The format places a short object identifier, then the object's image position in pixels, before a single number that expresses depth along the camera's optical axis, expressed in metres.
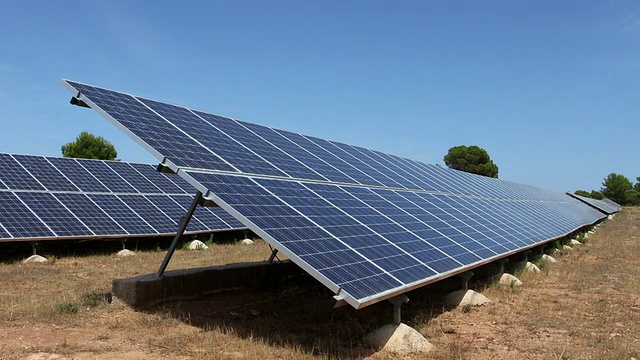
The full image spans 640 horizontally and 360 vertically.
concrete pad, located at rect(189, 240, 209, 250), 20.35
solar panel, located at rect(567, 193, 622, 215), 60.22
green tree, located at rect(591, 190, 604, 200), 113.00
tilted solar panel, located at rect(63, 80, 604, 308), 7.11
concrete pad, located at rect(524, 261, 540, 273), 15.69
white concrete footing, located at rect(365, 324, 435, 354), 7.39
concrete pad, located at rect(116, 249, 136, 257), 18.05
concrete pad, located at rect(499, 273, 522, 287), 13.31
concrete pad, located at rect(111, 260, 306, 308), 9.66
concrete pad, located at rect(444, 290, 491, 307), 10.77
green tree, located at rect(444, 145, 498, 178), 82.53
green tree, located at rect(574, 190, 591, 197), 112.10
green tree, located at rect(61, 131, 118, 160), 57.72
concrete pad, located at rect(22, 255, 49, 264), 16.12
